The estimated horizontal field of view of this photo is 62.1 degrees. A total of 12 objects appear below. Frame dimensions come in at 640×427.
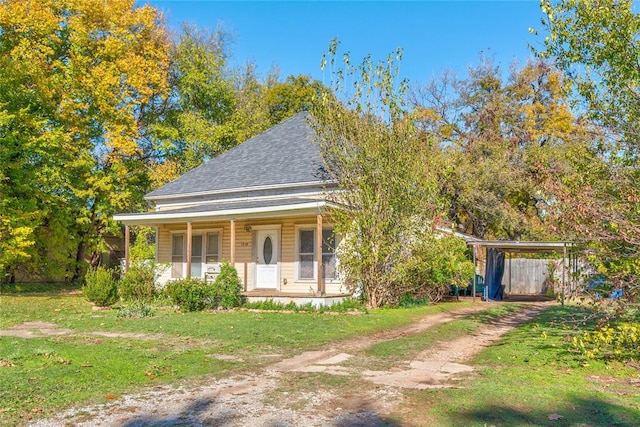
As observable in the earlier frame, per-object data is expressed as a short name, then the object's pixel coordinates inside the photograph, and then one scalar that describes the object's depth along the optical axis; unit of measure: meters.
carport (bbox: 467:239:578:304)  19.79
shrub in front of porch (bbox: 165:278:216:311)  14.92
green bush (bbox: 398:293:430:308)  16.47
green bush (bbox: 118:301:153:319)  13.49
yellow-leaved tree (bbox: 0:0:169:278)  22.25
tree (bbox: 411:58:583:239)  27.03
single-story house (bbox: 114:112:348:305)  16.53
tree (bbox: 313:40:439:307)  15.12
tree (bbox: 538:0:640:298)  7.98
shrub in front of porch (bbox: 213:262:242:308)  15.55
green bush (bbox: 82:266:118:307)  15.73
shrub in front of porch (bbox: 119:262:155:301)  17.41
